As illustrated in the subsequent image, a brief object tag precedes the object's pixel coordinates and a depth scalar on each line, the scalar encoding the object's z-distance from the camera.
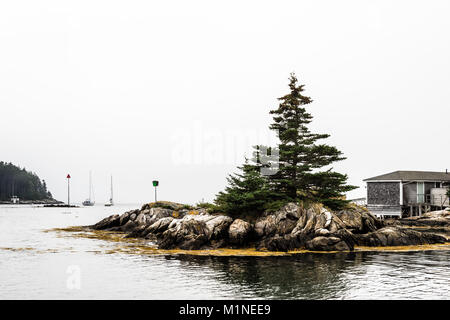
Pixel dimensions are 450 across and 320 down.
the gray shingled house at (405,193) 55.88
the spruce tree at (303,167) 33.78
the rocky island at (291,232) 28.77
